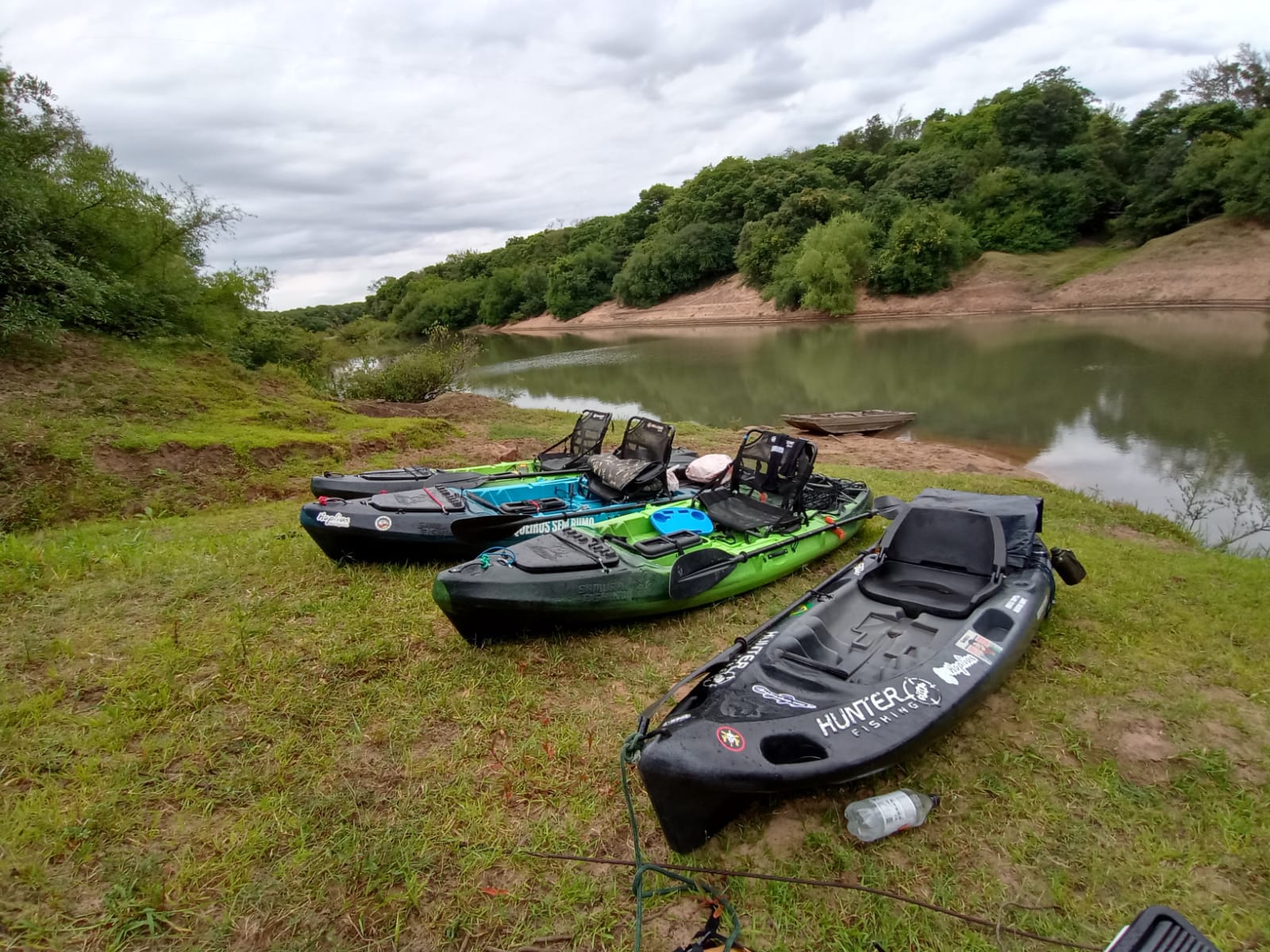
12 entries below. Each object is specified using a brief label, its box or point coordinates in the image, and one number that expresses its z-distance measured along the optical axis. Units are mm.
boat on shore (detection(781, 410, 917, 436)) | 14680
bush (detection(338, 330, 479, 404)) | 17609
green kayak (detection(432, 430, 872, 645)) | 4121
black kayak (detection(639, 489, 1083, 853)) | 2680
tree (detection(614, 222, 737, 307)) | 55875
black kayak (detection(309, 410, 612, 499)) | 6684
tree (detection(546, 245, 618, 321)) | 66375
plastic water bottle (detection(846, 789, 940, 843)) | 2793
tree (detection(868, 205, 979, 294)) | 38250
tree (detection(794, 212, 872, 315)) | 39656
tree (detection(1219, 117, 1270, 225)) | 30188
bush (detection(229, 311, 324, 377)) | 15966
